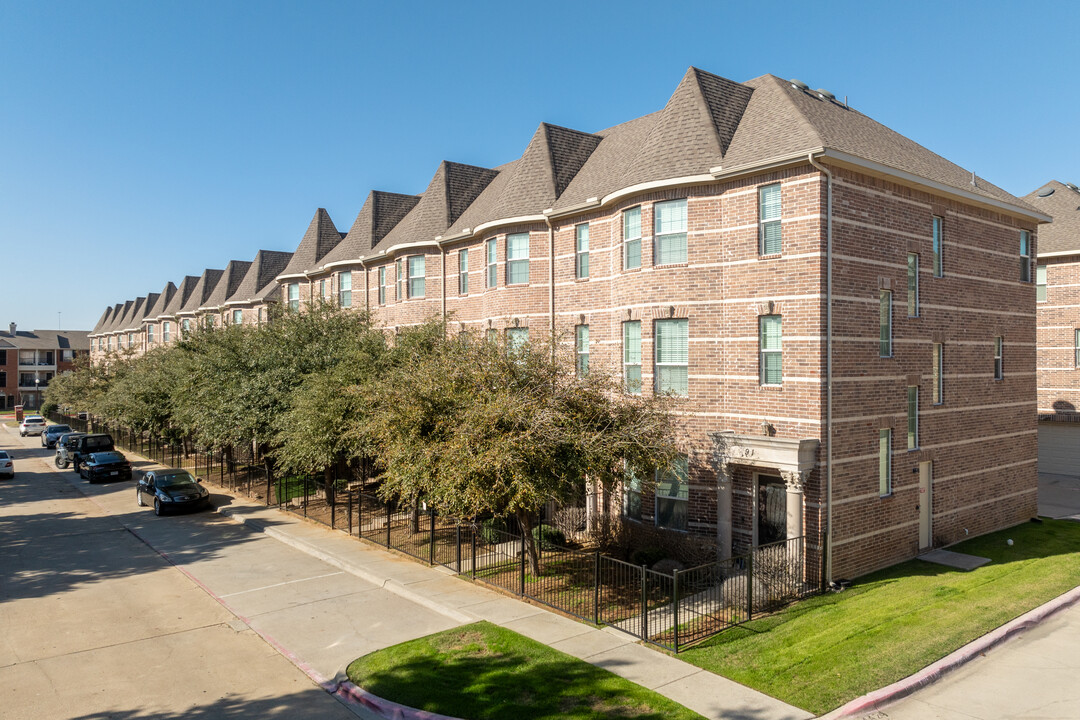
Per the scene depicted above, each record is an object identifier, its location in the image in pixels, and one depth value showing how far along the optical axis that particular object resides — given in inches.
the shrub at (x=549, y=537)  701.9
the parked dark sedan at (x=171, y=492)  940.6
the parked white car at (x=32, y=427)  2236.7
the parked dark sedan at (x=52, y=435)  1893.5
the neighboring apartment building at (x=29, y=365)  3764.8
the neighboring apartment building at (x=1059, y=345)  1051.3
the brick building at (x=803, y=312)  577.9
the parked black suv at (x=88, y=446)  1397.6
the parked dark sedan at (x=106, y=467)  1237.7
